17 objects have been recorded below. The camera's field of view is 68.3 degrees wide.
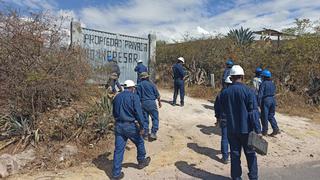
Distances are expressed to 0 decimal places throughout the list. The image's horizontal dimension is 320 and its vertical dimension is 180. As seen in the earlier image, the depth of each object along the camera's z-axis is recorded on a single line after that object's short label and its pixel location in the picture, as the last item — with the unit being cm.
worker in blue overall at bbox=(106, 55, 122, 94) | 852
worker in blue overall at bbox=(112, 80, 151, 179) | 438
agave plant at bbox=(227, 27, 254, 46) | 1297
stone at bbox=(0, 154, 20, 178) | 456
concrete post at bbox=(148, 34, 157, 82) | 1234
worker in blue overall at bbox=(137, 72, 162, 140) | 566
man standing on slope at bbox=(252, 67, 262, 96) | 670
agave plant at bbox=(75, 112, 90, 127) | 584
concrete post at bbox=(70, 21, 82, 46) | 943
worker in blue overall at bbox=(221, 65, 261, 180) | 378
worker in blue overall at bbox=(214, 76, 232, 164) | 494
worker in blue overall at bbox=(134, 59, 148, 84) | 903
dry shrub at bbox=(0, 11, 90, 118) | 602
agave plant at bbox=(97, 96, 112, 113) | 626
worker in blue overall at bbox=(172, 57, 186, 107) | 810
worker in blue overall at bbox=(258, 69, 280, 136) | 608
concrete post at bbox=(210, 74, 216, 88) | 1195
